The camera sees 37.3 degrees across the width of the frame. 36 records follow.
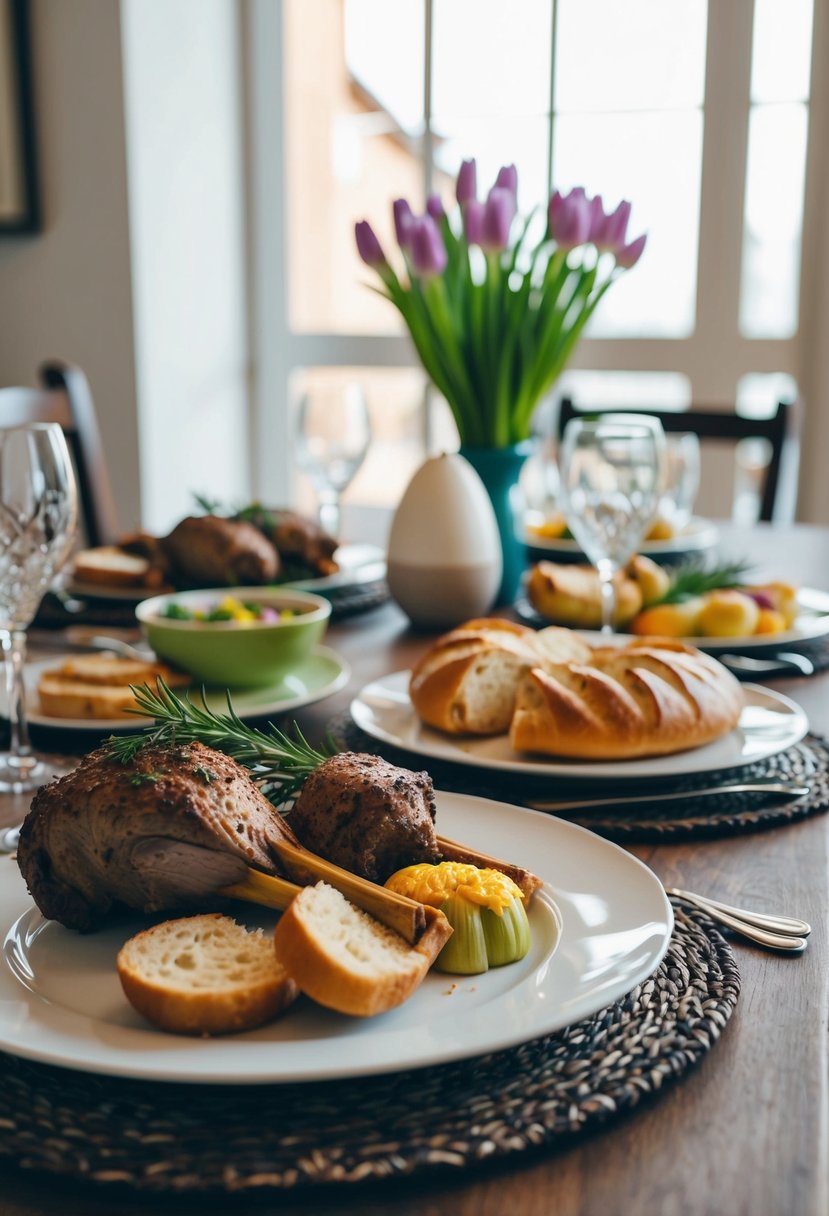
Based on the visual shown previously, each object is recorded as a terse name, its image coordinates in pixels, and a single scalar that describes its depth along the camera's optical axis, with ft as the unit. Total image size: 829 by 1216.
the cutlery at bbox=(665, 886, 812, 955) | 2.27
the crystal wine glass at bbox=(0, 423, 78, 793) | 3.19
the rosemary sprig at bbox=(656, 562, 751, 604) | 4.77
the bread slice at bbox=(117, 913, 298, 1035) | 1.78
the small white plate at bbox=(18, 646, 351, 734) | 3.49
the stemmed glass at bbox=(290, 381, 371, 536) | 5.71
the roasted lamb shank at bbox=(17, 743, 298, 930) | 2.00
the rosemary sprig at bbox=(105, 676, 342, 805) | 2.50
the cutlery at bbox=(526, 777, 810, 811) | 2.92
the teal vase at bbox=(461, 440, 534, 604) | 5.29
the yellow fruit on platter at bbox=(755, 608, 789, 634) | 4.51
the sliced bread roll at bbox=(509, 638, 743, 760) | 3.05
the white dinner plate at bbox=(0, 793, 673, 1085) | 1.69
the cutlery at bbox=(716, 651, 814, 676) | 4.17
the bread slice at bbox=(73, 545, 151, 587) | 5.26
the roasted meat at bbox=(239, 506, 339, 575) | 5.37
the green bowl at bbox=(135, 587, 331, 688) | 3.80
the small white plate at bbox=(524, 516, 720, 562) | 5.87
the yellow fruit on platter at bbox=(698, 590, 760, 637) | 4.42
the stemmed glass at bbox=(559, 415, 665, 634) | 4.18
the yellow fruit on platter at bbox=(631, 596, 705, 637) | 4.51
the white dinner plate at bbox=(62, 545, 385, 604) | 5.18
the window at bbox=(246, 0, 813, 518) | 10.39
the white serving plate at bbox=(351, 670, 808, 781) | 3.01
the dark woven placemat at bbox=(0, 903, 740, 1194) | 1.60
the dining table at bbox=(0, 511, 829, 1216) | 1.57
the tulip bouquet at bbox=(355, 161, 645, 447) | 4.96
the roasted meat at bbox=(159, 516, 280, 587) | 5.05
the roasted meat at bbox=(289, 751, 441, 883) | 2.15
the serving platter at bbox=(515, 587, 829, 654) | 4.05
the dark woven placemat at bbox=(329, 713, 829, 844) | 2.83
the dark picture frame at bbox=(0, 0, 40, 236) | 11.74
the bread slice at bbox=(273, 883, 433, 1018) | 1.77
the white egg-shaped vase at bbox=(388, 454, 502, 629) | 4.81
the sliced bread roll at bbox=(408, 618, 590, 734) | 3.28
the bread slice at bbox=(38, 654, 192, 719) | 3.54
